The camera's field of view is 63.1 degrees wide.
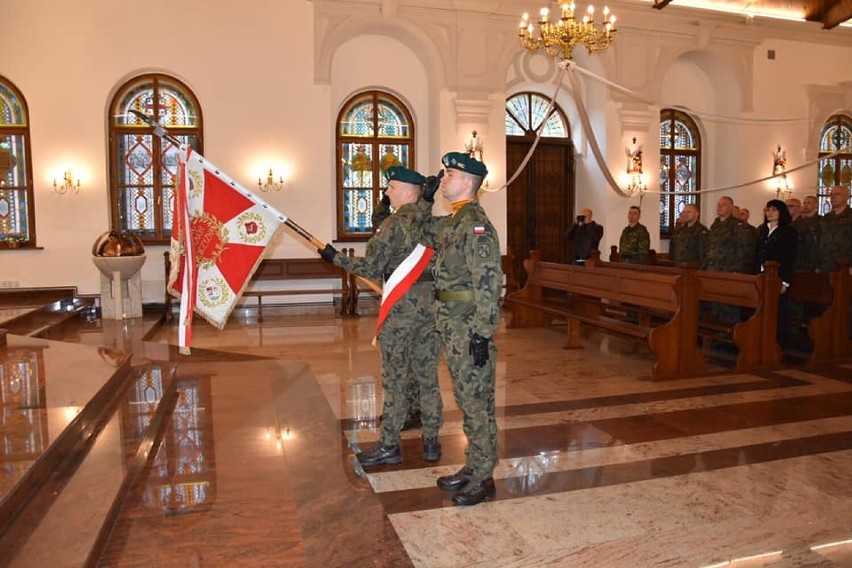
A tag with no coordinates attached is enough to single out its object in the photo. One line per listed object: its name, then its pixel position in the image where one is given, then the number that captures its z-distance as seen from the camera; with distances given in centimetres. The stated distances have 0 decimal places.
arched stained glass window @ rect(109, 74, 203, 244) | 959
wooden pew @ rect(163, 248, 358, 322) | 956
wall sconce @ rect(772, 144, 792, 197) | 1216
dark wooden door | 1174
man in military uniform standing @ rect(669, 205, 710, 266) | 803
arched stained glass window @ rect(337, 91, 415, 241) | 1061
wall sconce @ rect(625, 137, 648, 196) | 1127
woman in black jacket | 654
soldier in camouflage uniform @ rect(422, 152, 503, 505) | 311
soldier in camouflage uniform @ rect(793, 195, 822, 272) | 759
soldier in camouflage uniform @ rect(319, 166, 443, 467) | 357
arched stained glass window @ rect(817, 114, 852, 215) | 1275
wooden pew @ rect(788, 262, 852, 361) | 629
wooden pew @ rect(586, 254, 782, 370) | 584
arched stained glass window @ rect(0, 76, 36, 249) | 907
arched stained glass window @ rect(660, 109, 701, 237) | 1231
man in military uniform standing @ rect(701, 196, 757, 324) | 715
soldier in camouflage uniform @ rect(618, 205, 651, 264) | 896
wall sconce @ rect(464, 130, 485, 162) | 1036
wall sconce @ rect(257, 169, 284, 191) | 973
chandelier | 710
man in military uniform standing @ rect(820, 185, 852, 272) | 720
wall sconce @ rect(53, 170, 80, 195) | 914
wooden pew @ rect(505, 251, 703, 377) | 567
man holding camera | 1005
